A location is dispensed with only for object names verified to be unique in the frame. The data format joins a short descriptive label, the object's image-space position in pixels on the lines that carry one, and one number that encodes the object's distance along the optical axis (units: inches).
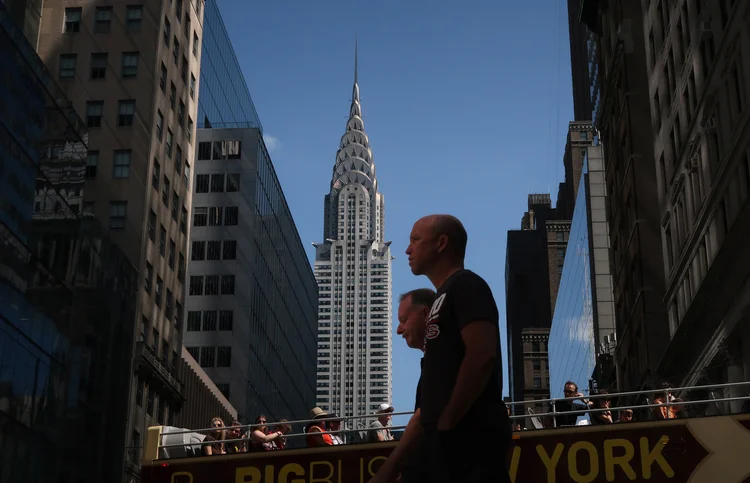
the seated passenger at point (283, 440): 725.6
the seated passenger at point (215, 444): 729.2
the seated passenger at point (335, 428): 721.3
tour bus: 692.7
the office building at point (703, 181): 1290.6
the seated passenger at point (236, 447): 732.5
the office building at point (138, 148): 2593.5
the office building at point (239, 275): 3516.2
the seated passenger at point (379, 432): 701.9
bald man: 199.2
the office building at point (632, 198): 1936.5
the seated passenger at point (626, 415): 739.8
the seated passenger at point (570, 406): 727.1
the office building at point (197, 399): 2960.1
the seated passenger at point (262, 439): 705.0
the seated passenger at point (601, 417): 709.3
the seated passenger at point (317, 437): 709.3
